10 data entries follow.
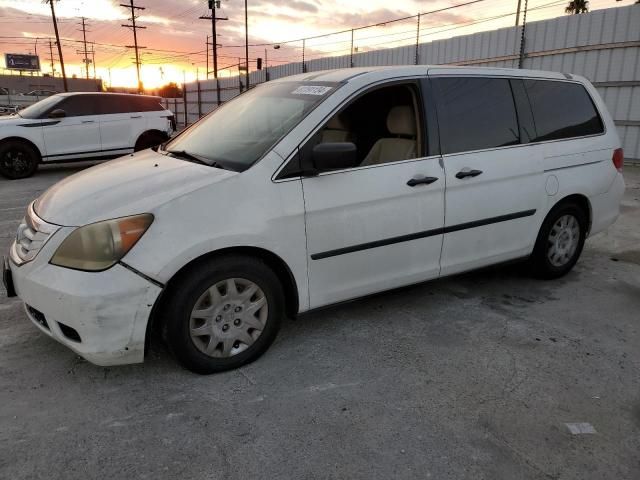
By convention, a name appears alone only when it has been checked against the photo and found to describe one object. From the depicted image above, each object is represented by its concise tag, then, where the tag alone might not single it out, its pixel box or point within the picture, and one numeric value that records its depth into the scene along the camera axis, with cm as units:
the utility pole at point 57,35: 4669
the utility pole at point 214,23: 3457
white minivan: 260
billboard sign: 9081
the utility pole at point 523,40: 1209
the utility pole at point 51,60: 9069
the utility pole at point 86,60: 8369
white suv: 1005
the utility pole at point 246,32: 3225
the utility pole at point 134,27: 5072
